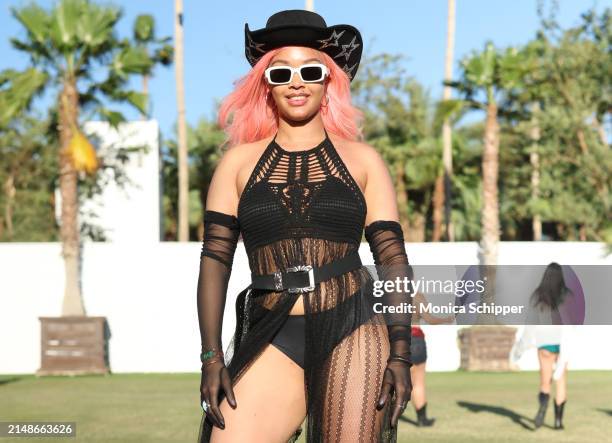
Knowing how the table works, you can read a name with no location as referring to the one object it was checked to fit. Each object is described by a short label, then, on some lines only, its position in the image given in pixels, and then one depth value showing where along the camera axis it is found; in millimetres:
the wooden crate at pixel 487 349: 21973
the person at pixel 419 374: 12477
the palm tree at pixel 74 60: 22641
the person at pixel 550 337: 12078
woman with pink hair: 3789
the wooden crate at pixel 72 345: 21109
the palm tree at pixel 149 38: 35875
